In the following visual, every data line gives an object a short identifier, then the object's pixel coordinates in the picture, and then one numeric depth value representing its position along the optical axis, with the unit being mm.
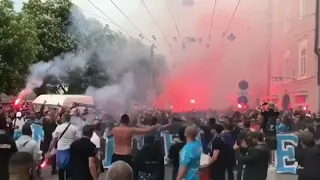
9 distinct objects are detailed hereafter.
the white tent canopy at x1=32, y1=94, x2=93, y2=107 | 22578
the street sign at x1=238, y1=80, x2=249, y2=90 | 19062
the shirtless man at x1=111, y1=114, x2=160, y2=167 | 7992
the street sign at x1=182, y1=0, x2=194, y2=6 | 27353
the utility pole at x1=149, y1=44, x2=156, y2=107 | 31748
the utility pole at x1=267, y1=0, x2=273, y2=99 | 28984
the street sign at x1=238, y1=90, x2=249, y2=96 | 19475
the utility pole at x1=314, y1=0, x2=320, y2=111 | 13141
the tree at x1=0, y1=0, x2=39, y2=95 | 27891
